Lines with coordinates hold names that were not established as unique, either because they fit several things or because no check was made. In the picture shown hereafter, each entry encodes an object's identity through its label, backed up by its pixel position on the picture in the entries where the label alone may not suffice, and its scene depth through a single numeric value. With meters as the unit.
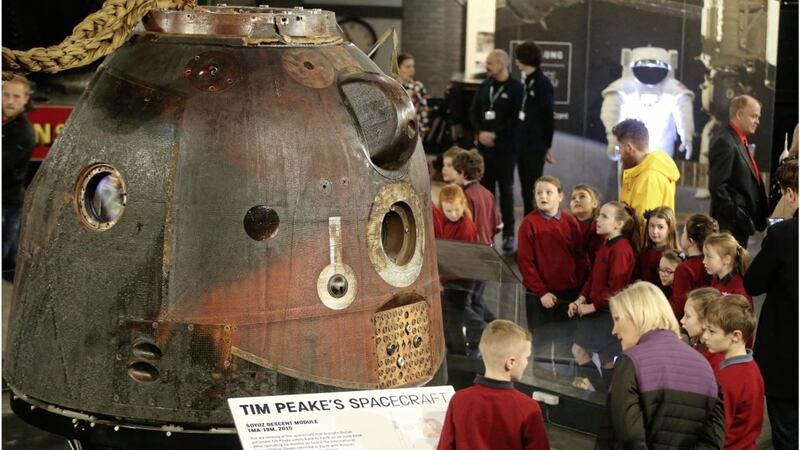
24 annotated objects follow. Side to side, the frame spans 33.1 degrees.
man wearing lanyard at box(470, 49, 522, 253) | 13.23
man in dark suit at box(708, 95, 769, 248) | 9.64
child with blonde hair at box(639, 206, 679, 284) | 8.10
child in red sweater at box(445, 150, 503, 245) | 9.70
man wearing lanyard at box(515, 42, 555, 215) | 13.06
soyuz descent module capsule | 6.00
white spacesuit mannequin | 13.17
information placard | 5.15
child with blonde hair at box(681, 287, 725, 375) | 6.09
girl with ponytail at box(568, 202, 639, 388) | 7.98
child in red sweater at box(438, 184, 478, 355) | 8.98
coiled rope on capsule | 6.11
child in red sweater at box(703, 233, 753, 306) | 7.23
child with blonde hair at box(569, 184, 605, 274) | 8.75
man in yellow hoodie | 8.87
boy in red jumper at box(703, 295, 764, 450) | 6.00
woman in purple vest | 5.17
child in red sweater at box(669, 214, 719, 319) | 7.59
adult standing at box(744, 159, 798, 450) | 6.84
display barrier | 8.27
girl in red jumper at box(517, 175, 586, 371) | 8.66
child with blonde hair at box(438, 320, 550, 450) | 5.16
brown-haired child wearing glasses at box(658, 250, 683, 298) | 7.84
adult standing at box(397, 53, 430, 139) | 13.29
